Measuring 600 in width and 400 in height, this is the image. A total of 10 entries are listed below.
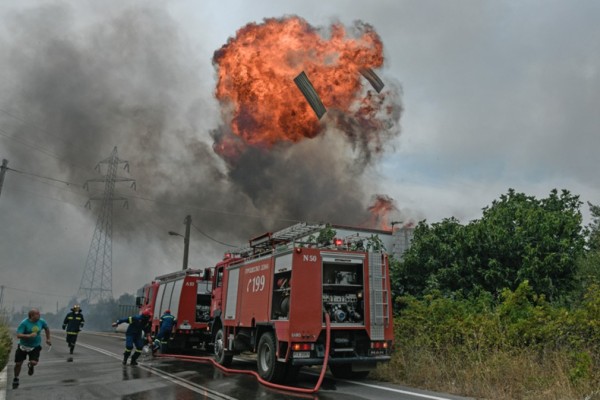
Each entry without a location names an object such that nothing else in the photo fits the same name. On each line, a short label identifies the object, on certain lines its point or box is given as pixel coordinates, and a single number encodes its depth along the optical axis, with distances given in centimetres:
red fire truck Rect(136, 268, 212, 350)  1728
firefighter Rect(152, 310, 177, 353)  1507
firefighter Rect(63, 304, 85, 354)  1623
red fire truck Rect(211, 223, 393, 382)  923
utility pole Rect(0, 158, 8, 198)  2268
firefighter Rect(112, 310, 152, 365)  1289
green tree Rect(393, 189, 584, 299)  1739
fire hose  828
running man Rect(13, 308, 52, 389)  930
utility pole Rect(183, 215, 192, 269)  2819
